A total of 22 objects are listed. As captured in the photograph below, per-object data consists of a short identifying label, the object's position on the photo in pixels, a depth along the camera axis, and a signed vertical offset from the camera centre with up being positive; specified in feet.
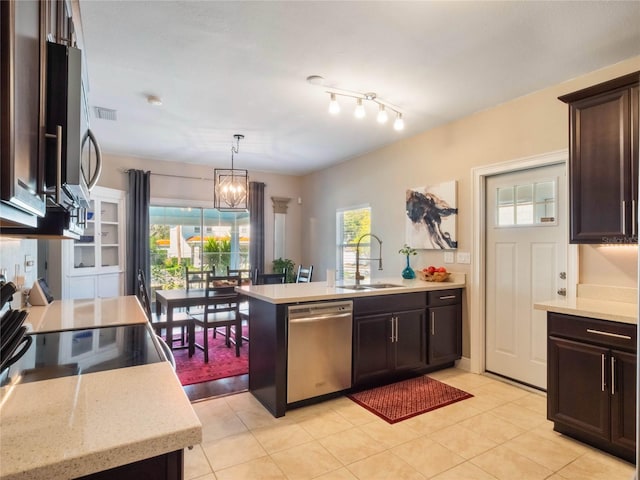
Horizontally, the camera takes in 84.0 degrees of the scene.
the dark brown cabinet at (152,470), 2.53 -1.67
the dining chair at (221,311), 13.42 -2.70
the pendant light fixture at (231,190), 14.94 +2.21
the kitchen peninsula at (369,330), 9.04 -2.58
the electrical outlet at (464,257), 12.37 -0.49
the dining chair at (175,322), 13.14 -3.01
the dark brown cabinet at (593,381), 6.95 -2.90
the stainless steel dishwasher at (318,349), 9.14 -2.84
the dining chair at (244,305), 14.92 -3.03
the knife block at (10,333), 3.37 -0.99
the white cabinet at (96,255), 15.07 -0.58
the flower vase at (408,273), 13.70 -1.17
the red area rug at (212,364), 11.71 -4.41
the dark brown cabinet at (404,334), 10.30 -2.88
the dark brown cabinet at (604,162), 7.61 +1.85
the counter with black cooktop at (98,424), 2.32 -1.40
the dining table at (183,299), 13.15 -2.15
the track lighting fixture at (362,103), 10.26 +4.45
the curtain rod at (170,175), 17.83 +3.61
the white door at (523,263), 10.34 -0.62
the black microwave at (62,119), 2.54 +0.92
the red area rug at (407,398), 9.21 -4.36
